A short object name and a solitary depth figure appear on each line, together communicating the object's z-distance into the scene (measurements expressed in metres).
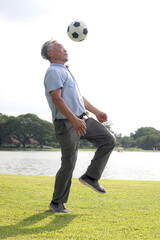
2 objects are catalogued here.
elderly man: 3.35
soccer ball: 4.45
